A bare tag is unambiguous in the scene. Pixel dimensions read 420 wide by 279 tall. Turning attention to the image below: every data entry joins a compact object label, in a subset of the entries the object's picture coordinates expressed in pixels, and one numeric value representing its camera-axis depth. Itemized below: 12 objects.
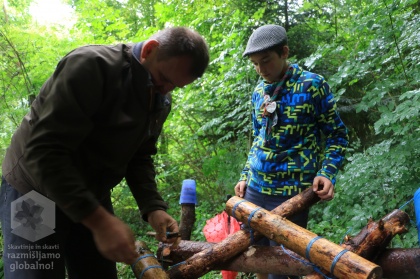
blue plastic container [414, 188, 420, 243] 2.03
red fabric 2.84
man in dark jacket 1.26
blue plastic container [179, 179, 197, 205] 2.88
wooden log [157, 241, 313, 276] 2.25
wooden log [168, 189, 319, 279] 2.33
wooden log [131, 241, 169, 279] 2.17
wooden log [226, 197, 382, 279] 1.74
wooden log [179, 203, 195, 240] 2.90
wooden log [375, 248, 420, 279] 2.02
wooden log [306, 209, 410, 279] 2.03
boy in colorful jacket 2.46
